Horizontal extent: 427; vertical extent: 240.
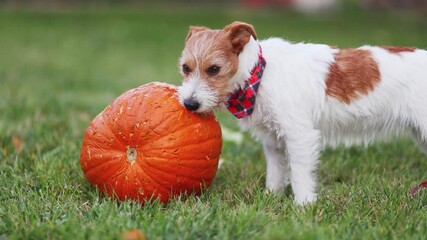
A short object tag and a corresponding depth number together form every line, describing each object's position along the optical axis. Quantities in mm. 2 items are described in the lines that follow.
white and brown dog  4102
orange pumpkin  4082
